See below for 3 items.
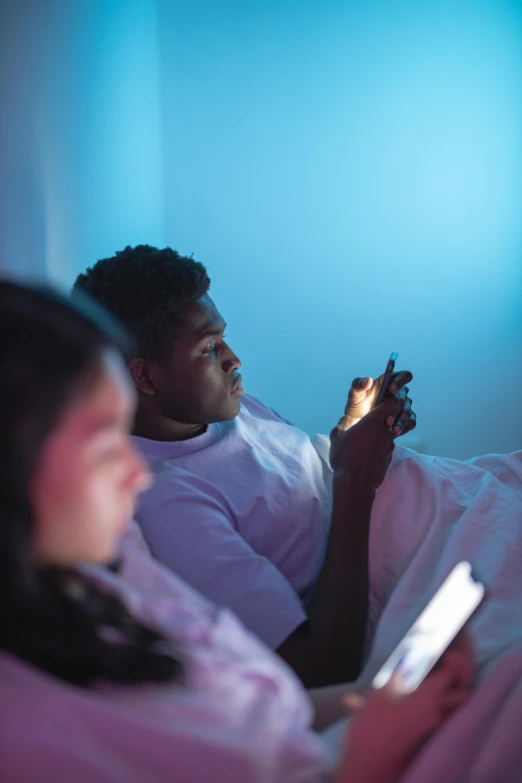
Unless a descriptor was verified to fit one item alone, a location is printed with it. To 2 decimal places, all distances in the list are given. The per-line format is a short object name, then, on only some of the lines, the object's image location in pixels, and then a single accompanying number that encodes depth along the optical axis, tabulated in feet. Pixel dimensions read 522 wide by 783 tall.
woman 1.40
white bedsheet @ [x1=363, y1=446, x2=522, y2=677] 2.67
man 2.78
